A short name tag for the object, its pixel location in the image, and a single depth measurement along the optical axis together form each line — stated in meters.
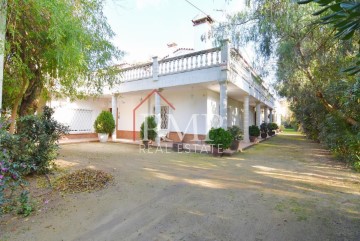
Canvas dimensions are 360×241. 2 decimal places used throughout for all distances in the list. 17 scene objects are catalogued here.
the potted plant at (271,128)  20.26
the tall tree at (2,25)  3.92
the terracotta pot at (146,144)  11.60
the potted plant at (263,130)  17.86
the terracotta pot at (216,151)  9.20
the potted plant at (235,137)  10.46
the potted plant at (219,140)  9.11
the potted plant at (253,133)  14.52
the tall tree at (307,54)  5.36
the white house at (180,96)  9.88
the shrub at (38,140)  5.36
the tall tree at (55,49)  4.39
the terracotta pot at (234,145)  10.45
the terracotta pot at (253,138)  14.48
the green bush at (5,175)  3.09
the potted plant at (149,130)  11.66
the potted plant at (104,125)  14.09
